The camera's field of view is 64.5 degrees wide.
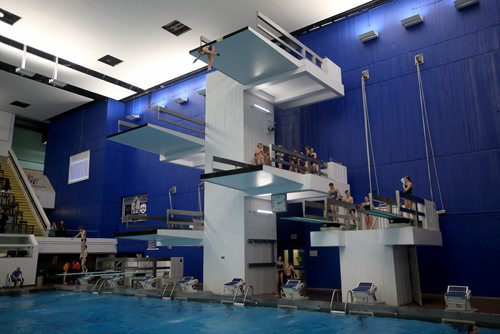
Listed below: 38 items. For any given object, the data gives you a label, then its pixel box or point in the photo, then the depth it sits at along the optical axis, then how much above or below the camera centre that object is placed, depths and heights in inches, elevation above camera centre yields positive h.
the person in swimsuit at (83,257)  816.1 +1.7
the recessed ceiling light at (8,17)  666.8 +406.6
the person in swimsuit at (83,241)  816.9 +35.3
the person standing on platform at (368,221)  497.3 +39.4
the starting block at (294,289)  482.9 -41.2
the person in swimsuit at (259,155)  520.8 +129.6
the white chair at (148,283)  642.2 -40.9
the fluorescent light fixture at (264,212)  591.6 +63.7
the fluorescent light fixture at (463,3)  542.3 +333.9
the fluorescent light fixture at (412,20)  581.6 +335.6
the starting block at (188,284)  587.2 -40.3
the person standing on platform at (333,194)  506.9 +76.6
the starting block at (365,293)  417.1 -40.8
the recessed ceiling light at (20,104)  1059.9 +410.7
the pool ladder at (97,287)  674.2 -51.0
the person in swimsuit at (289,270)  556.4 -21.3
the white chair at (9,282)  743.7 -40.7
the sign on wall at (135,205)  946.7 +126.1
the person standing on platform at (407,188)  432.5 +68.7
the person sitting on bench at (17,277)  743.7 -31.7
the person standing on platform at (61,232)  949.2 +63.0
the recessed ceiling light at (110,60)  823.1 +406.4
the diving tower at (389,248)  416.8 +6.0
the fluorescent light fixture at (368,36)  621.3 +336.0
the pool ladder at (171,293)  577.0 -51.7
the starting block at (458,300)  370.3 -44.4
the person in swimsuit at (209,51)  486.3 +245.5
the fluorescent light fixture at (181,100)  890.1 +345.1
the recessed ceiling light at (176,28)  708.8 +405.6
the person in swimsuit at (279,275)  565.6 -28.9
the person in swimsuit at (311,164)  557.3 +125.7
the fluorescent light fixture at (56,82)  752.0 +327.2
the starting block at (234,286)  523.2 -39.8
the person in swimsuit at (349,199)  529.7 +71.4
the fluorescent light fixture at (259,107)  617.2 +226.5
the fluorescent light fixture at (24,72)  713.6 +331.5
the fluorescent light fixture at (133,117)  985.1 +343.6
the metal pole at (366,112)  590.2 +211.7
